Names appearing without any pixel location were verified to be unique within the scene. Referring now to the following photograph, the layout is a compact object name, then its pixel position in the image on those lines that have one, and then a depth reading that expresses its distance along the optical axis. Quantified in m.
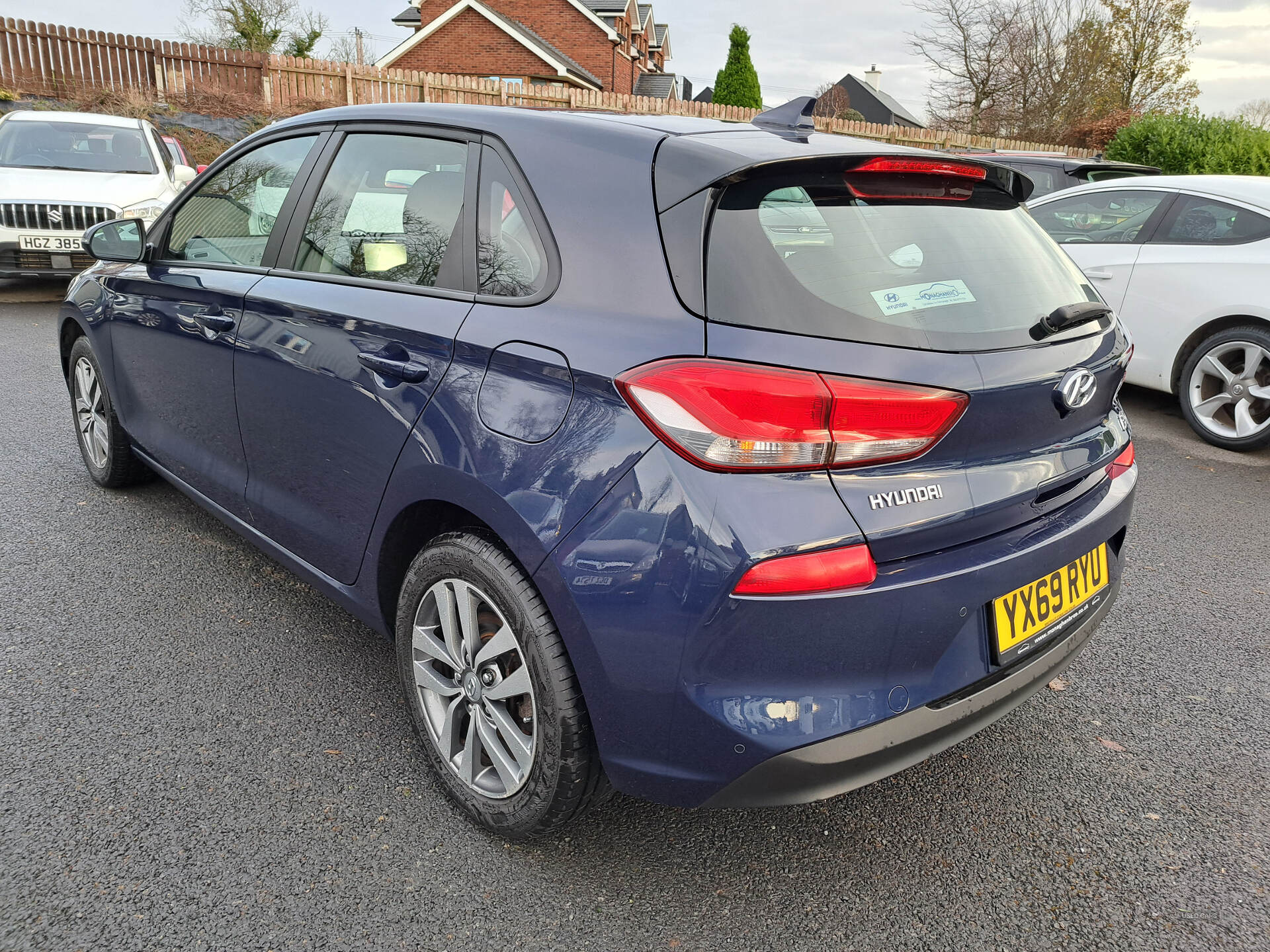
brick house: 39.56
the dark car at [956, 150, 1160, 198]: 8.58
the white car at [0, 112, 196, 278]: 8.76
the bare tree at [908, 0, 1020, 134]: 36.28
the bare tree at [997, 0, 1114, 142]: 33.88
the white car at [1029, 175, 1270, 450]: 5.66
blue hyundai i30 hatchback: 1.71
